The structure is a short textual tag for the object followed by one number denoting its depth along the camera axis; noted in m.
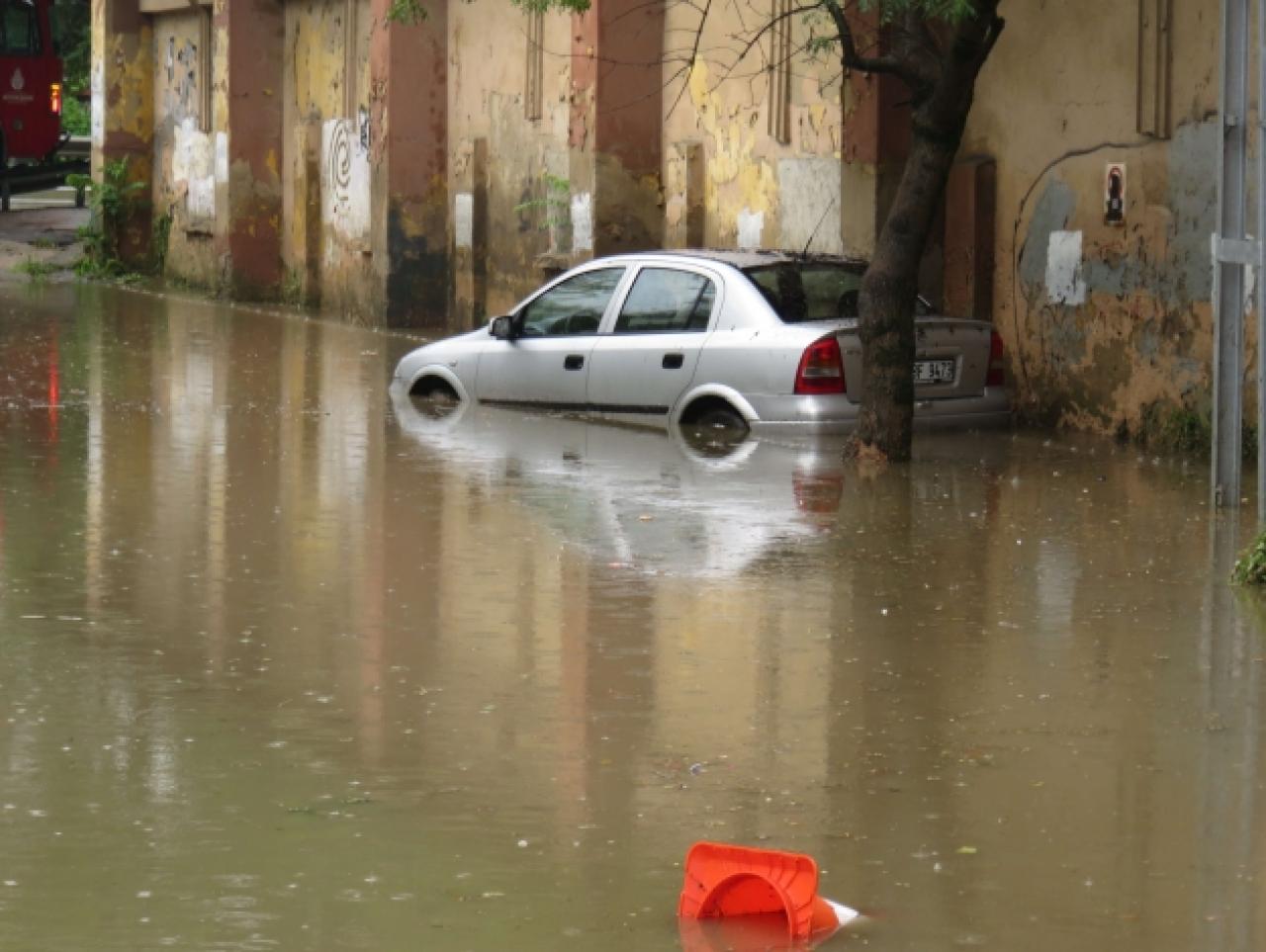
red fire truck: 39.00
